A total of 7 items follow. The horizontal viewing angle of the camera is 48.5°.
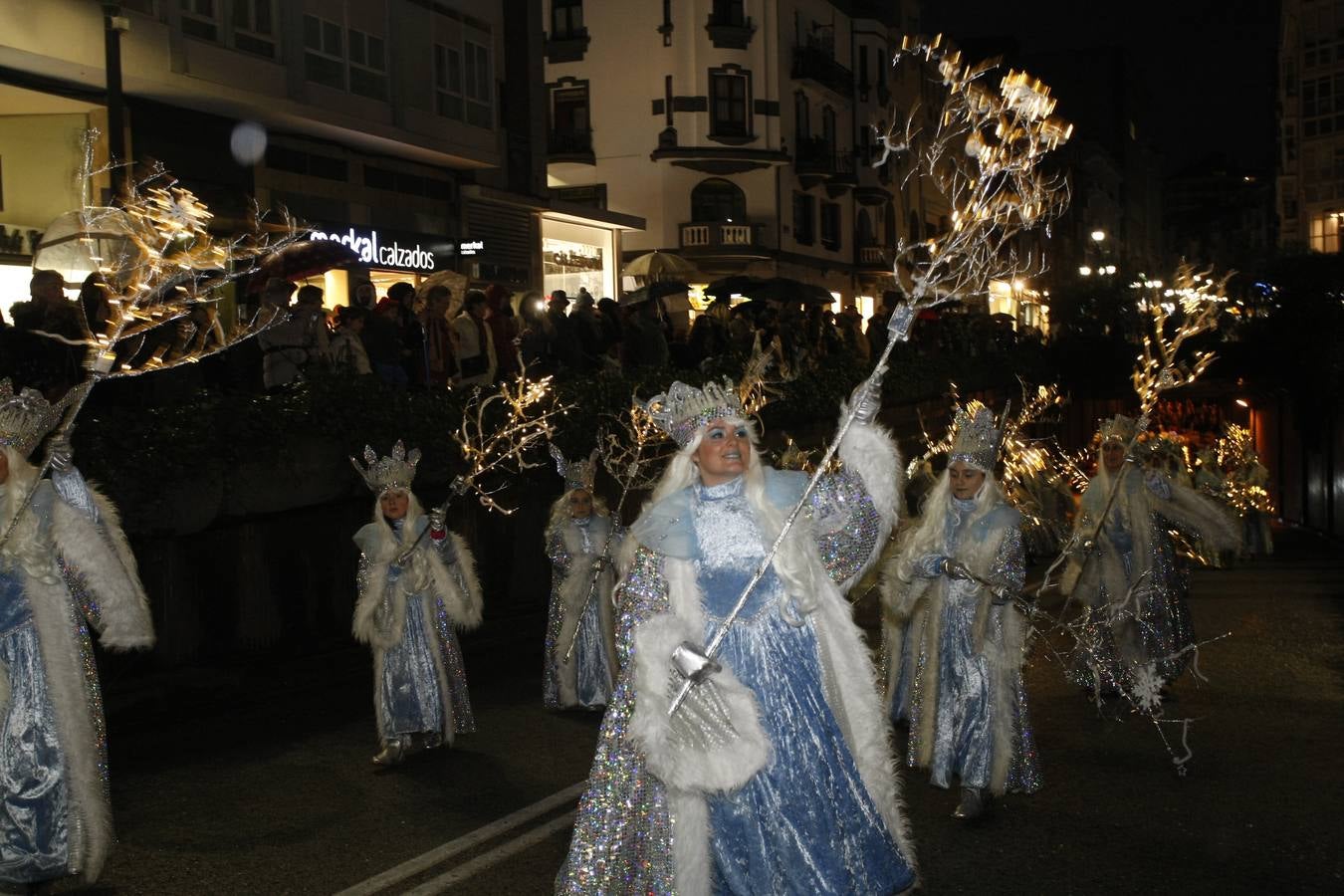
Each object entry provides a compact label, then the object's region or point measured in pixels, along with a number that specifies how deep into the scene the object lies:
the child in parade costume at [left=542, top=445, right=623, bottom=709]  10.21
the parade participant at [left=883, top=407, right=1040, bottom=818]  7.43
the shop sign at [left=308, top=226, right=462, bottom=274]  21.47
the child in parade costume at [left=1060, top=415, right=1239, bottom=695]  10.30
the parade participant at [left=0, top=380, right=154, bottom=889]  6.16
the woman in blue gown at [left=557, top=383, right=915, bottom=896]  4.99
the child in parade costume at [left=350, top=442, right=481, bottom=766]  8.79
